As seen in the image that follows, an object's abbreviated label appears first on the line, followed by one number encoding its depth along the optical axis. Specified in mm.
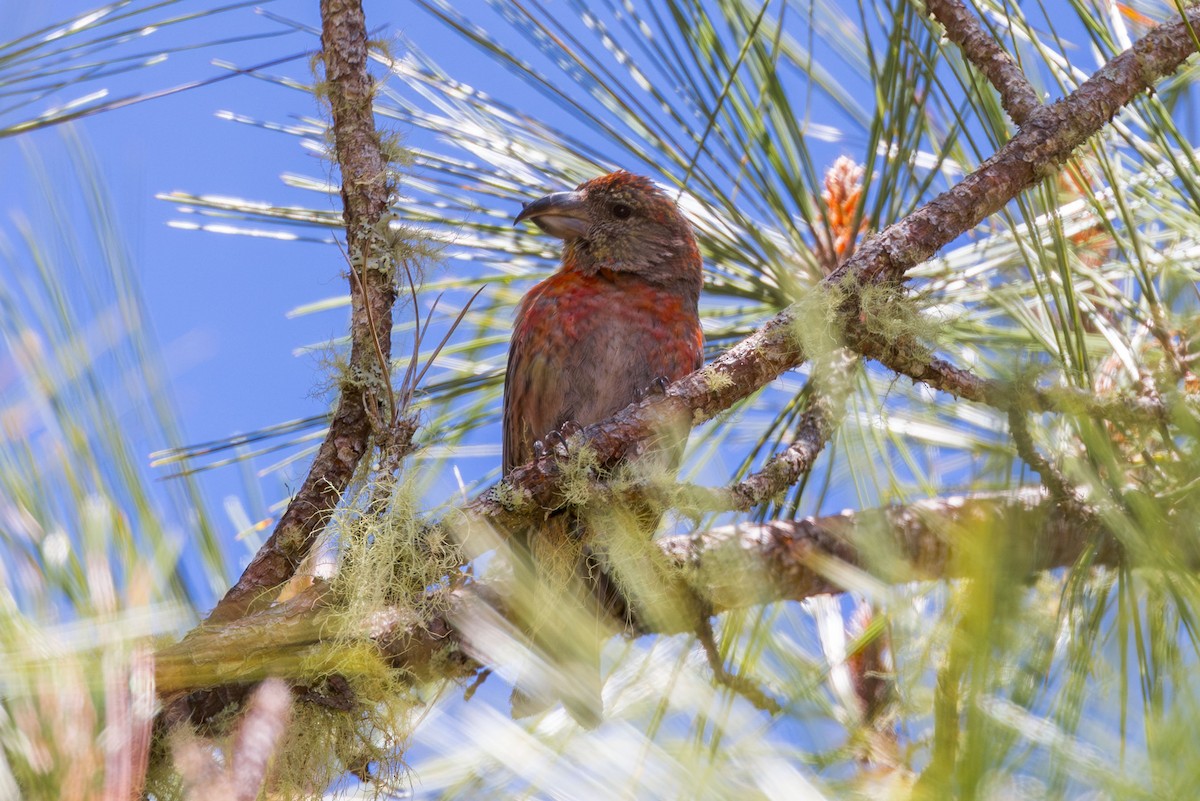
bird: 5761
